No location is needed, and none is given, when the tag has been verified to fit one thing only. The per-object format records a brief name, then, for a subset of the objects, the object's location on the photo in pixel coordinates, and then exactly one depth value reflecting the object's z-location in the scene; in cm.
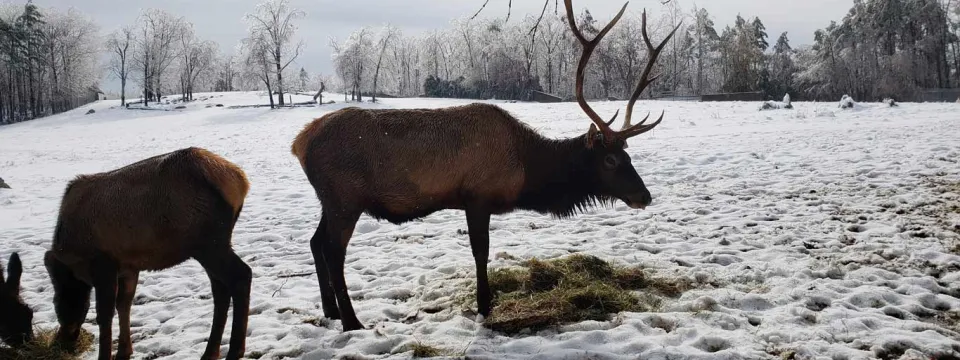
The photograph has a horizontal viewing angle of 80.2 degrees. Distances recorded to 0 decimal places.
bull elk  484
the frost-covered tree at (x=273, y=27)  5334
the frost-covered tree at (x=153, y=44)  6088
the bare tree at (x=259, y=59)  5298
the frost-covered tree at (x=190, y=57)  6656
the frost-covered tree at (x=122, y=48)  6172
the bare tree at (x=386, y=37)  6556
